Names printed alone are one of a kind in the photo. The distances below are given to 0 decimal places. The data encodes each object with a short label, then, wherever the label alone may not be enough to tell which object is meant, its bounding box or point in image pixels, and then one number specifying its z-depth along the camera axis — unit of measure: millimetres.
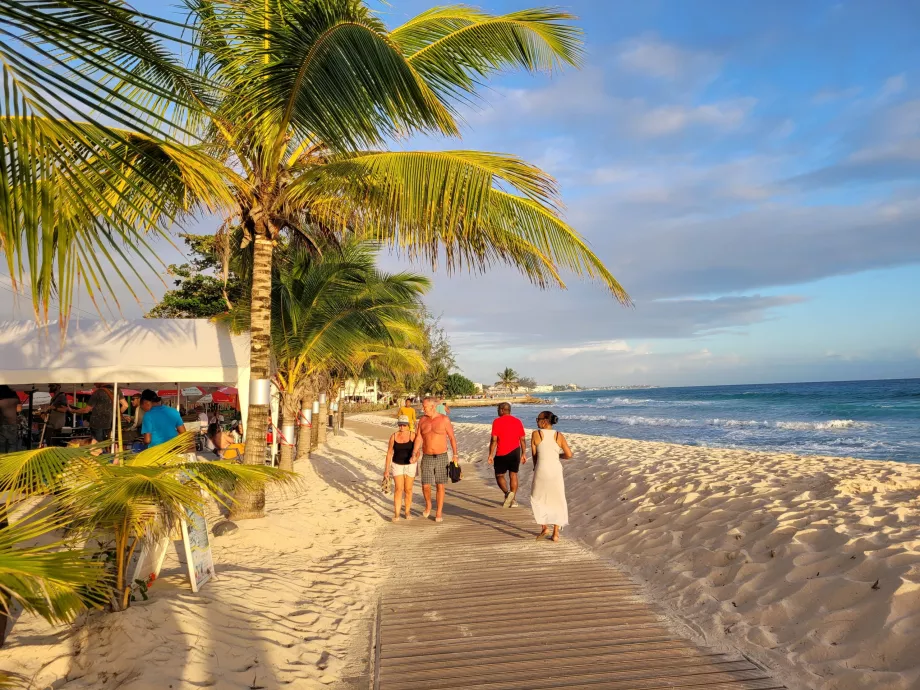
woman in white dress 6352
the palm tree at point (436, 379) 58062
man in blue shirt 6527
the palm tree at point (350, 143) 4641
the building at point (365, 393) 60969
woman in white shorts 7664
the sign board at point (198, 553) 4213
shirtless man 7504
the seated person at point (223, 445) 11398
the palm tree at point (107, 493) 2102
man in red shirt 8180
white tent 9984
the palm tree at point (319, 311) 11383
